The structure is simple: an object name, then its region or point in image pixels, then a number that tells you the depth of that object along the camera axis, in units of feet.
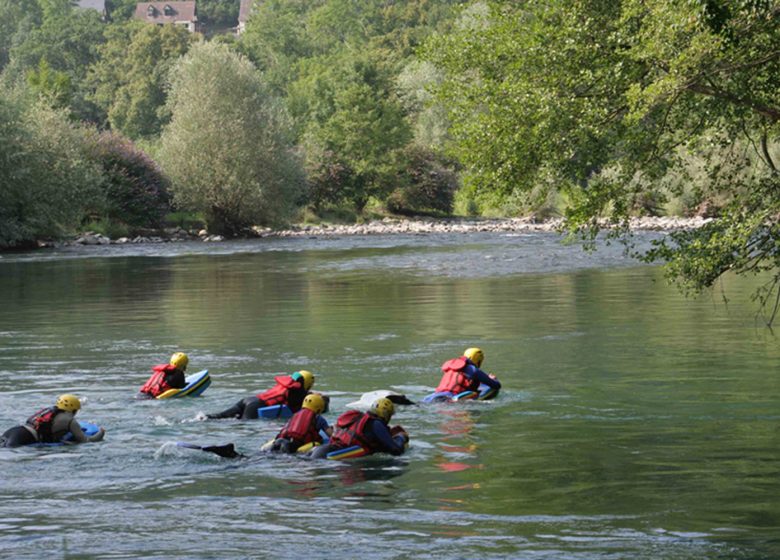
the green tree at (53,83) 333.01
